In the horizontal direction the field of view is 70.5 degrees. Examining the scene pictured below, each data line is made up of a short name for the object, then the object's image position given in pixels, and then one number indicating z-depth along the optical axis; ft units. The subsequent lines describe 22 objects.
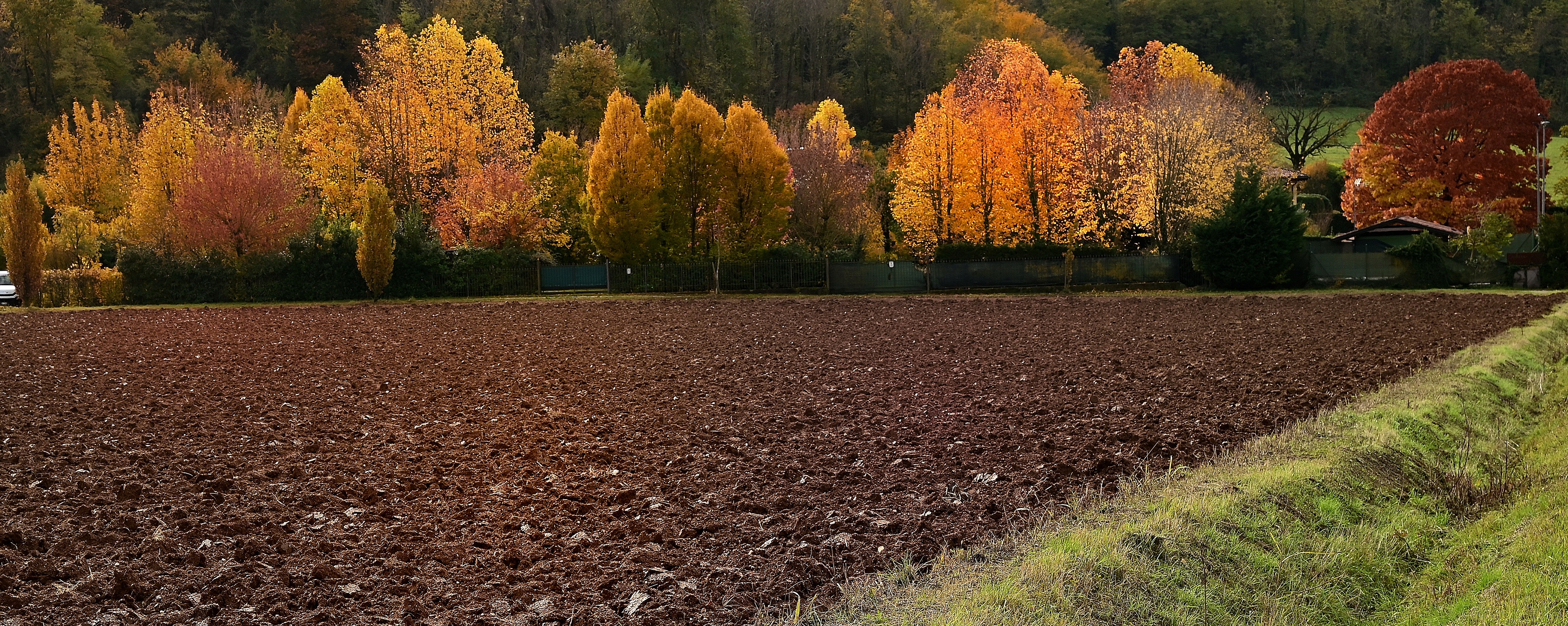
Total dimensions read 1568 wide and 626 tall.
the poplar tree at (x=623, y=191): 164.76
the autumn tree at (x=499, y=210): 169.37
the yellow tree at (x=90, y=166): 201.36
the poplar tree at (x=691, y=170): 171.22
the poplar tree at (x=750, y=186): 171.42
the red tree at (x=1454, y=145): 190.49
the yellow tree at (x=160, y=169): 174.29
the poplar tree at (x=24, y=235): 151.94
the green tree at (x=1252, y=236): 147.23
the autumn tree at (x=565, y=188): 181.16
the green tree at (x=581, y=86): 248.93
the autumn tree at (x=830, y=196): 183.11
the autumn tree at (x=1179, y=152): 168.86
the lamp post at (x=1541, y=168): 174.70
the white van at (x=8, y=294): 164.25
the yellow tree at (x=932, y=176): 170.19
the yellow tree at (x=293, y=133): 200.85
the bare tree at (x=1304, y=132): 293.64
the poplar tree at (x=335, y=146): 181.16
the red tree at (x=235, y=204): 163.84
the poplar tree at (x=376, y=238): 151.02
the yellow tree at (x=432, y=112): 179.22
